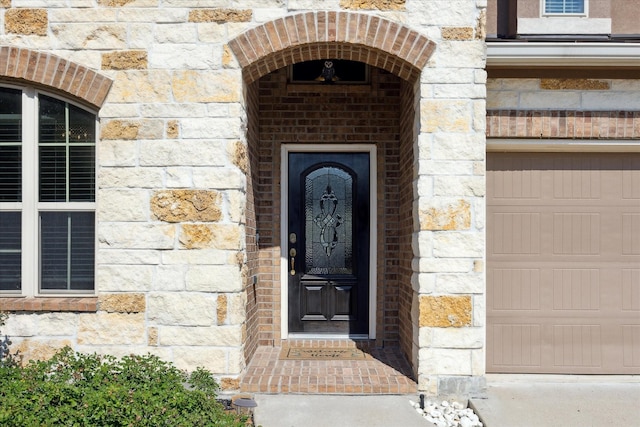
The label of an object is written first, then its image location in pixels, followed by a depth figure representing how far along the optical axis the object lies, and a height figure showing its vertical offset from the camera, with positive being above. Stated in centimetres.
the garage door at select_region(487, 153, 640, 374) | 485 -39
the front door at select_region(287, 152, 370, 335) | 585 -32
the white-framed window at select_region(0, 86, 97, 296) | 454 +22
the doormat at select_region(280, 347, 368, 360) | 522 -143
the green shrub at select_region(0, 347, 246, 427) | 325 -122
